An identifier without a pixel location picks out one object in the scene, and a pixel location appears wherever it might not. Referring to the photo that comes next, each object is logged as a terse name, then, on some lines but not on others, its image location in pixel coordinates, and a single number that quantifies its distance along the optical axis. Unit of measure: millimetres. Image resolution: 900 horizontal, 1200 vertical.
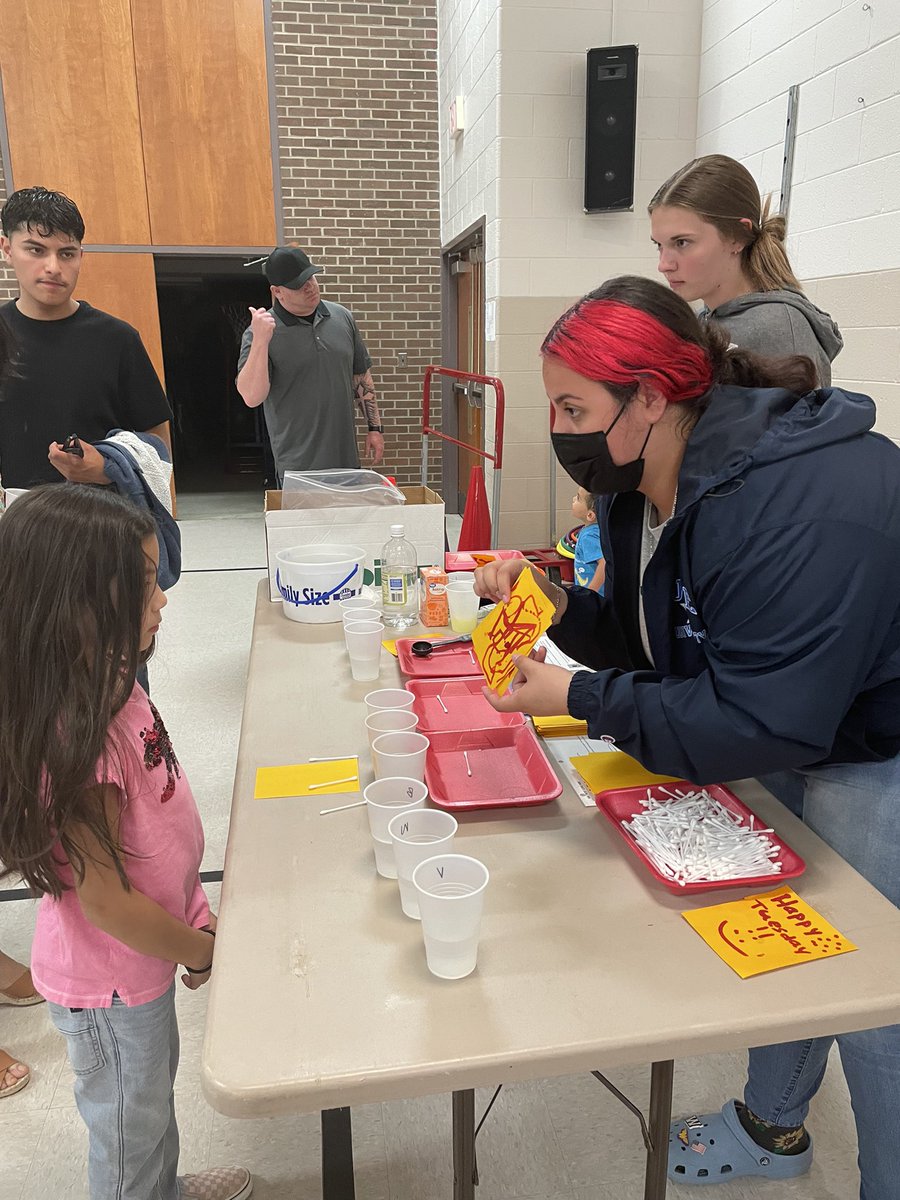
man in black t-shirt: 2299
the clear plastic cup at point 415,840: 1077
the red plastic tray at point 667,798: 1155
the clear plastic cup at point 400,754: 1330
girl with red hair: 1104
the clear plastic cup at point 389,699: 1582
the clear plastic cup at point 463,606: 2164
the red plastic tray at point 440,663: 1888
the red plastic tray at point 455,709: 1638
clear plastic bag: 2611
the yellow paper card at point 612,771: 1413
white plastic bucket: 2225
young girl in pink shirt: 1113
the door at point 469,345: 5941
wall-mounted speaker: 4277
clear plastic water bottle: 2199
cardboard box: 2490
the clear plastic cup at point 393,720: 1507
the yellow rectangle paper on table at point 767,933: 1032
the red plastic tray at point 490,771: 1375
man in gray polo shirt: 3629
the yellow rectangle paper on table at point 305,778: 1419
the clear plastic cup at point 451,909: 972
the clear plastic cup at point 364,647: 1840
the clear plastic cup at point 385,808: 1191
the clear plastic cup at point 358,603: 2186
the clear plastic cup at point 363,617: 1929
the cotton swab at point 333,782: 1429
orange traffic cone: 4238
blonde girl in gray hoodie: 2219
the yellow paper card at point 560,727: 1625
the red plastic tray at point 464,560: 2504
